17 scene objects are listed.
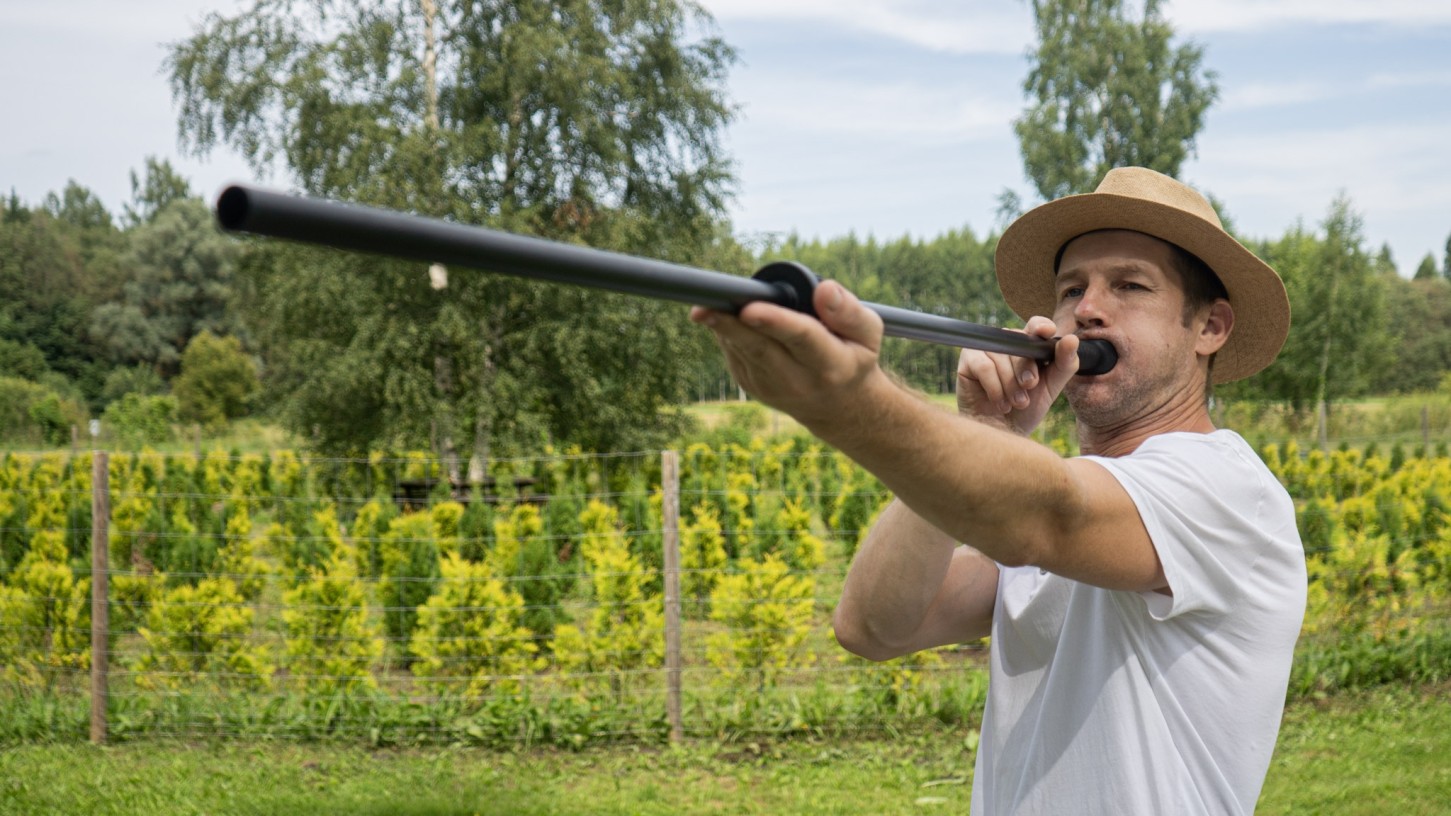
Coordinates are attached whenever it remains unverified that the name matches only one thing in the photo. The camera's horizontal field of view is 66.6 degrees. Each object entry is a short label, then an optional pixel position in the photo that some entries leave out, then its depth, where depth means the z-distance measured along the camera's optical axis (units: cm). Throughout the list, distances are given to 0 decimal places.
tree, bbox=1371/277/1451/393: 5612
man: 95
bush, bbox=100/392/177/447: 2938
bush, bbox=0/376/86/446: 3395
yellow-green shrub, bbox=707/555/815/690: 645
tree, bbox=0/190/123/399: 5022
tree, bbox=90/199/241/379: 4853
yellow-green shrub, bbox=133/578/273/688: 653
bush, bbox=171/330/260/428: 3912
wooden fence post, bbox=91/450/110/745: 615
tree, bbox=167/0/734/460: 1460
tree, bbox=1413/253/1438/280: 8350
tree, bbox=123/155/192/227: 6016
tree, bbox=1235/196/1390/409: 2595
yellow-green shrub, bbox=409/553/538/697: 645
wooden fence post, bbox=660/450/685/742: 609
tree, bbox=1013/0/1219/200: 2445
